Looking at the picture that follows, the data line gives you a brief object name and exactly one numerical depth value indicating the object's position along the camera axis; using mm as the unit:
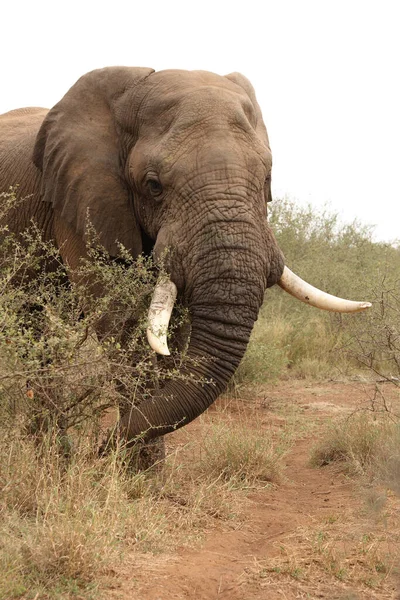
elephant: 11437
